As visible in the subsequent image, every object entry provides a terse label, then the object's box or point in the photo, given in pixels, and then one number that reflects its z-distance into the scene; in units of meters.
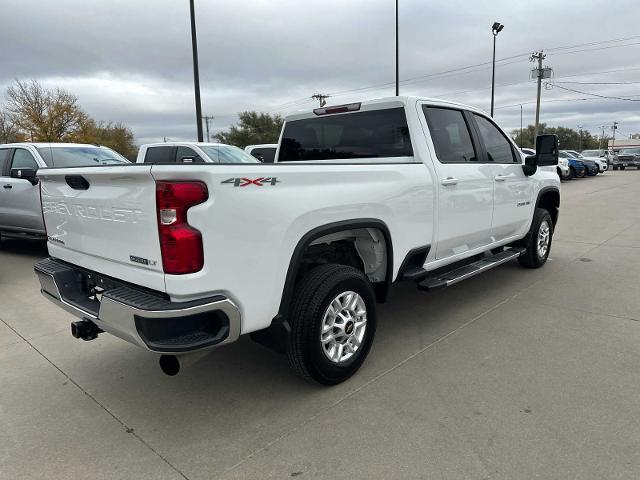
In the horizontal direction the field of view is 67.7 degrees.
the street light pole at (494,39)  29.47
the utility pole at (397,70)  21.19
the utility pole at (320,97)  43.91
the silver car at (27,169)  7.45
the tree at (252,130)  50.97
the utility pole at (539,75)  38.88
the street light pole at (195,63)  12.46
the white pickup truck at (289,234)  2.40
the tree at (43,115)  35.97
